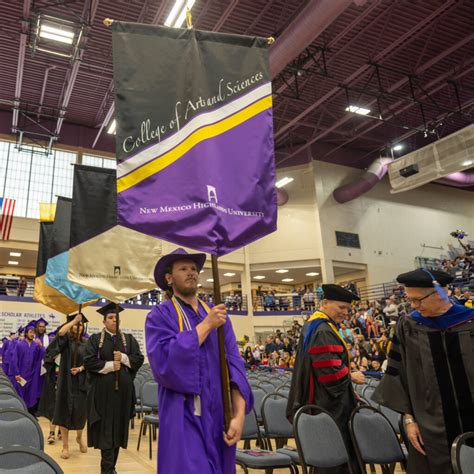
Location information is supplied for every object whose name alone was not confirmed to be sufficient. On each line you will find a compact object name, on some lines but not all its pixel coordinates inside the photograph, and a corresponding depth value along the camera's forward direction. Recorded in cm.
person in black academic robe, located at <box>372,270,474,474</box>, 263
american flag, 1875
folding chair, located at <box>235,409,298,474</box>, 367
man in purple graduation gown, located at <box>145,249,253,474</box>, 205
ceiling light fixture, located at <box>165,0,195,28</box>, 1041
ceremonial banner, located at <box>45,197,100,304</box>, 661
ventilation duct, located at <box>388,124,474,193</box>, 1419
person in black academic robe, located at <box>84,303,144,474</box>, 457
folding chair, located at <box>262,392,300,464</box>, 442
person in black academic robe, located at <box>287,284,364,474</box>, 357
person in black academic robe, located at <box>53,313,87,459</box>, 594
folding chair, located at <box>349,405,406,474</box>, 337
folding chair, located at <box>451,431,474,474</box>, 233
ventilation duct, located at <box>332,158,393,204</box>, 2175
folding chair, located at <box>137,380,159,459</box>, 666
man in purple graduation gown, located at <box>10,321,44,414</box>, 945
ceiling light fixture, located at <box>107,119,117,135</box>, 1642
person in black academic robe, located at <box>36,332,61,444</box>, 688
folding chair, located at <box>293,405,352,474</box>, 322
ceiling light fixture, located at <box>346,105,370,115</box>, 1703
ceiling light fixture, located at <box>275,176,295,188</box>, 2102
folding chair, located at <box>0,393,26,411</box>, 369
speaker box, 1580
